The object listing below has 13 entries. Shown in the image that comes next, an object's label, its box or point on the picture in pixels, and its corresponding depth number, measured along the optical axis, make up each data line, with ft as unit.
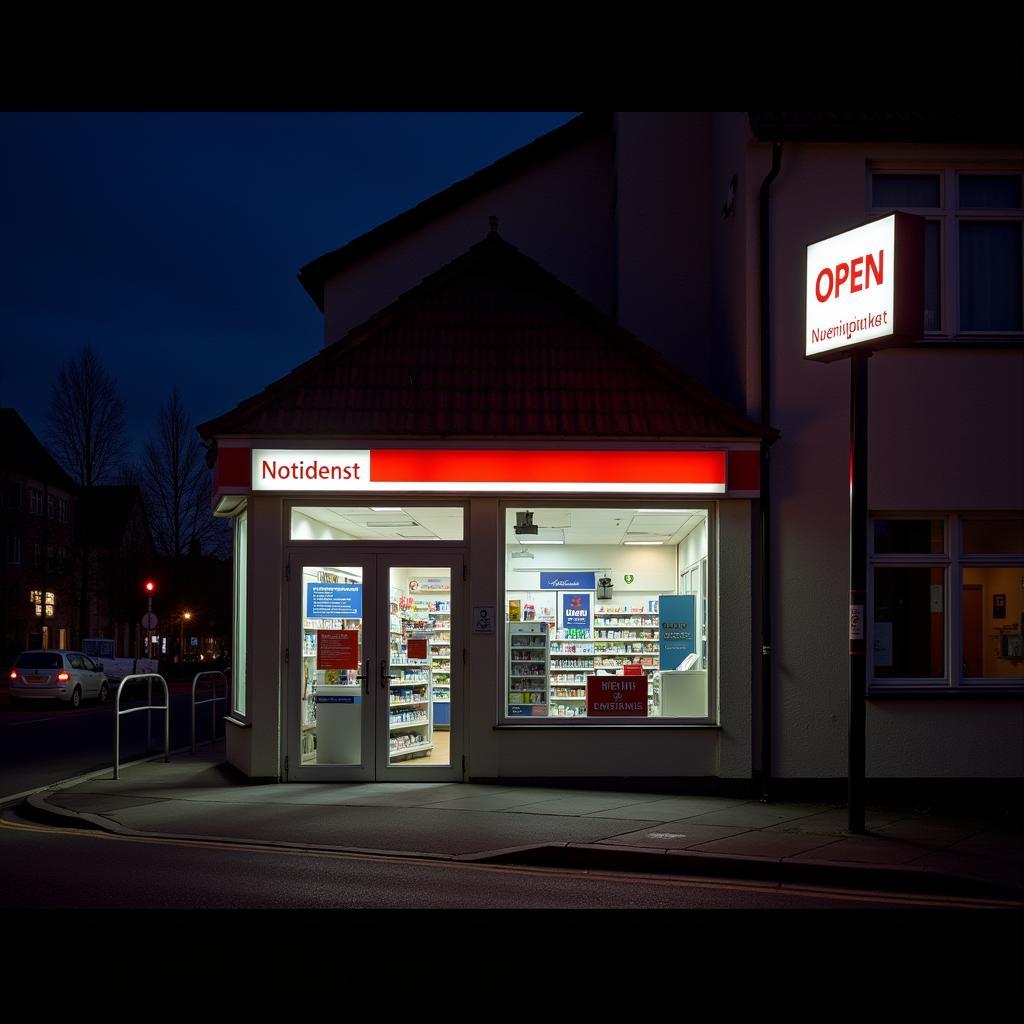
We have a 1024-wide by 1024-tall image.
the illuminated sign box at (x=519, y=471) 44.80
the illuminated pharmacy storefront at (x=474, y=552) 44.96
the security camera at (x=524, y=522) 47.06
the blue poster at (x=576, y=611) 50.75
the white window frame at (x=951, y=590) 45.14
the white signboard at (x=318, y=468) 44.88
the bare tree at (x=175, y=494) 198.80
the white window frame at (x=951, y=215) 45.57
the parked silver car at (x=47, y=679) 113.80
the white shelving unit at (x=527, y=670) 46.78
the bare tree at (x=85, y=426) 193.67
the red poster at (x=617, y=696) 46.78
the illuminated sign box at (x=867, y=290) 36.32
